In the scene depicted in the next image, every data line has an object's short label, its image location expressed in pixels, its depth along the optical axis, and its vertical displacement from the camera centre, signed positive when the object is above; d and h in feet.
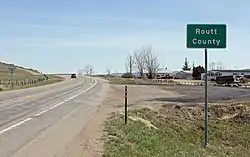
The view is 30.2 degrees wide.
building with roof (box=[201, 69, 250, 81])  470.55 -2.15
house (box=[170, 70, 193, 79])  574.15 -4.23
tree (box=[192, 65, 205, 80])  469.57 -1.40
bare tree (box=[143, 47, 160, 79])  495.00 +5.38
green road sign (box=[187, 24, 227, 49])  41.06 +3.06
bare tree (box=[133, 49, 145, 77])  511.98 +6.74
